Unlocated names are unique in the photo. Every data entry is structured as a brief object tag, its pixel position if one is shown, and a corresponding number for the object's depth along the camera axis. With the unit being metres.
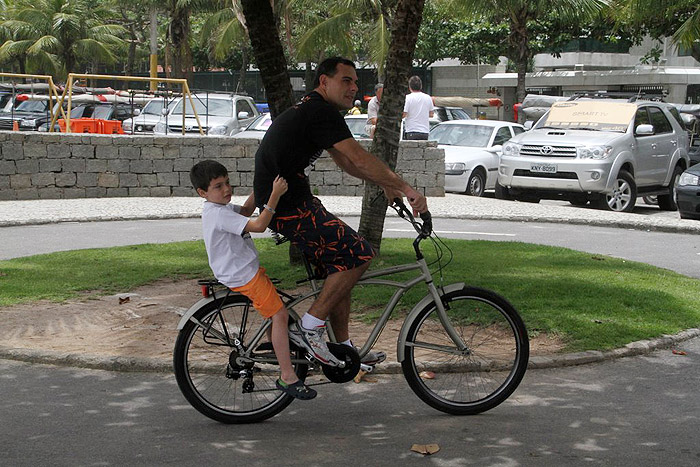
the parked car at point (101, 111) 31.19
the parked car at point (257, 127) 22.34
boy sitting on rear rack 5.29
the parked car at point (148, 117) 26.80
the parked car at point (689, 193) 16.39
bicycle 5.40
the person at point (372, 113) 19.30
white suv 16.81
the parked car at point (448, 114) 31.47
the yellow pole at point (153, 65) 35.53
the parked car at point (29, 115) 30.66
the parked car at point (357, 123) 21.88
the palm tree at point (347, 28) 32.66
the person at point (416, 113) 18.52
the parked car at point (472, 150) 19.64
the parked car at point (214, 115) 25.03
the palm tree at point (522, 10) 29.30
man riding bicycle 5.23
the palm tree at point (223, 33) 39.38
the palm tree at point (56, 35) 52.78
